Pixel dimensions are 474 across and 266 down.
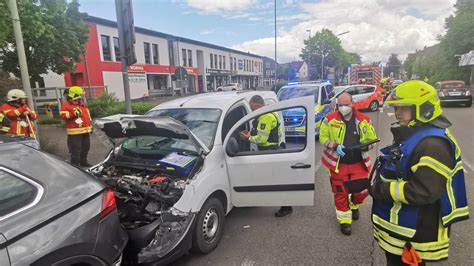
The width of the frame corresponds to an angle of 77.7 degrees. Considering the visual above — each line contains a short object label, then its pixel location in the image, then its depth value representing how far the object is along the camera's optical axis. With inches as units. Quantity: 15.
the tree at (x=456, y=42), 1175.6
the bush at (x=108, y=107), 517.3
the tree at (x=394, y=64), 4314.5
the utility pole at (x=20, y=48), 214.8
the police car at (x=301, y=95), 320.5
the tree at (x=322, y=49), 2082.9
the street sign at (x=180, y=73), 469.8
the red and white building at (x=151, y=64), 1091.9
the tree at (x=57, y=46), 561.3
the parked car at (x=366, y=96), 617.6
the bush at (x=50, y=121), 531.8
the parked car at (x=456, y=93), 647.8
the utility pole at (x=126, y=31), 176.6
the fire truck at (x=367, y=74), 1142.7
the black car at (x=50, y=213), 65.1
